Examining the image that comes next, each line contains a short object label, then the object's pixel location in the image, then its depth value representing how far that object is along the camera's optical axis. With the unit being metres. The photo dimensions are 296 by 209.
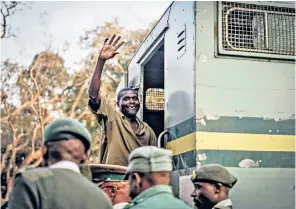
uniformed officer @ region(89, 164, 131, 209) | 3.07
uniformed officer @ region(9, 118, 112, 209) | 1.99
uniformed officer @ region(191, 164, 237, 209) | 2.91
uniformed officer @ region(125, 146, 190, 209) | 2.08
